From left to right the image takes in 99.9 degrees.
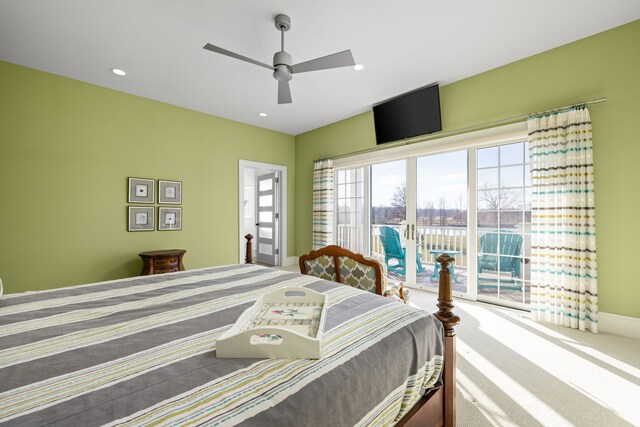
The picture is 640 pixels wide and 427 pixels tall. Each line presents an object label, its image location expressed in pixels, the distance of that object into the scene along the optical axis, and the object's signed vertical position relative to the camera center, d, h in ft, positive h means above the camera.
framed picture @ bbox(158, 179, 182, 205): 13.01 +1.12
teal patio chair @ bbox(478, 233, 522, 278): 10.48 -1.42
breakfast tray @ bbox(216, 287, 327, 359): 2.85 -1.43
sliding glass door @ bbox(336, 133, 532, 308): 10.55 -0.02
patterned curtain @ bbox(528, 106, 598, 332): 8.40 -0.15
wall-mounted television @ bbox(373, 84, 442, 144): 11.51 +4.61
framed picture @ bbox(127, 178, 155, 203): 12.21 +1.11
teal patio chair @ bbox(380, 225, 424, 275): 14.51 -1.86
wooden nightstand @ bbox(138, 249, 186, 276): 11.46 -2.05
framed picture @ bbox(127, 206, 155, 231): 12.19 -0.17
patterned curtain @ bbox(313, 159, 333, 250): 16.30 +0.76
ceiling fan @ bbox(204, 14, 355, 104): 7.28 +4.25
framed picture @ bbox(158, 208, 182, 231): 13.01 -0.22
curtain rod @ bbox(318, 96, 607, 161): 8.57 +3.58
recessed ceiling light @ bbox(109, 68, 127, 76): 10.16 +5.48
